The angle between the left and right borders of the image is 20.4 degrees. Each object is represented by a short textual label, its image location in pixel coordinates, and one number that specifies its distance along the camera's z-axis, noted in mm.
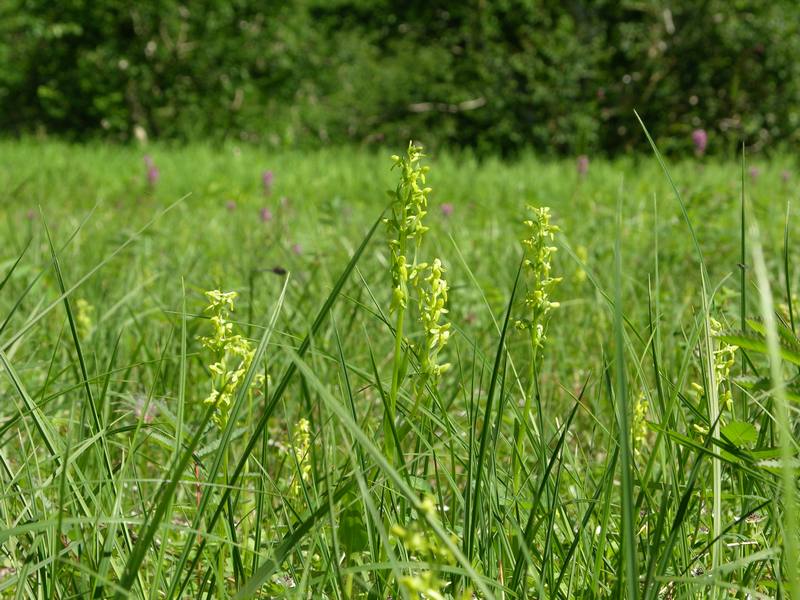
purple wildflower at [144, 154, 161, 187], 6660
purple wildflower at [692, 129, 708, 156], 6855
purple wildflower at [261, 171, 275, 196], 6191
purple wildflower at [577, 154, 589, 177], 6777
